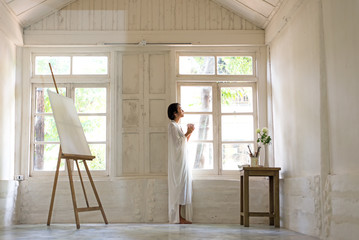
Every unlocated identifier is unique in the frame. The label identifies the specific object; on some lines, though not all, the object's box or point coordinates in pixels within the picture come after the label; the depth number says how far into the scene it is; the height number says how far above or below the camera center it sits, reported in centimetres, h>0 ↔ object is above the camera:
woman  675 -36
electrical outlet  706 -42
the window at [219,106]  729 +59
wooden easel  605 -49
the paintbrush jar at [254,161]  643 -20
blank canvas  625 +28
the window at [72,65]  739 +121
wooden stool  618 -53
